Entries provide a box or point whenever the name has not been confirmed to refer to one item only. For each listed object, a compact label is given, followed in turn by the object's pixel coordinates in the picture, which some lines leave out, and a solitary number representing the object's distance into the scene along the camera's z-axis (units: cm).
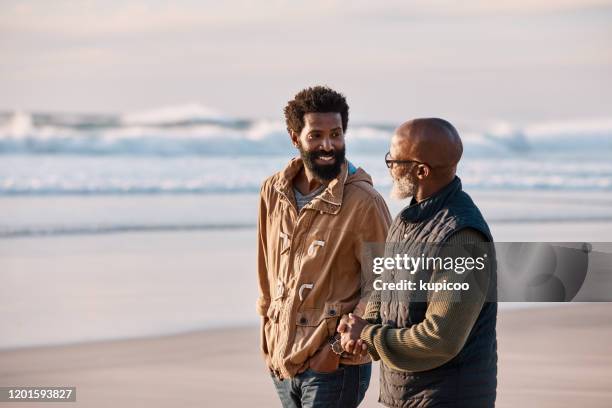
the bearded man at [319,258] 793
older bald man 612
